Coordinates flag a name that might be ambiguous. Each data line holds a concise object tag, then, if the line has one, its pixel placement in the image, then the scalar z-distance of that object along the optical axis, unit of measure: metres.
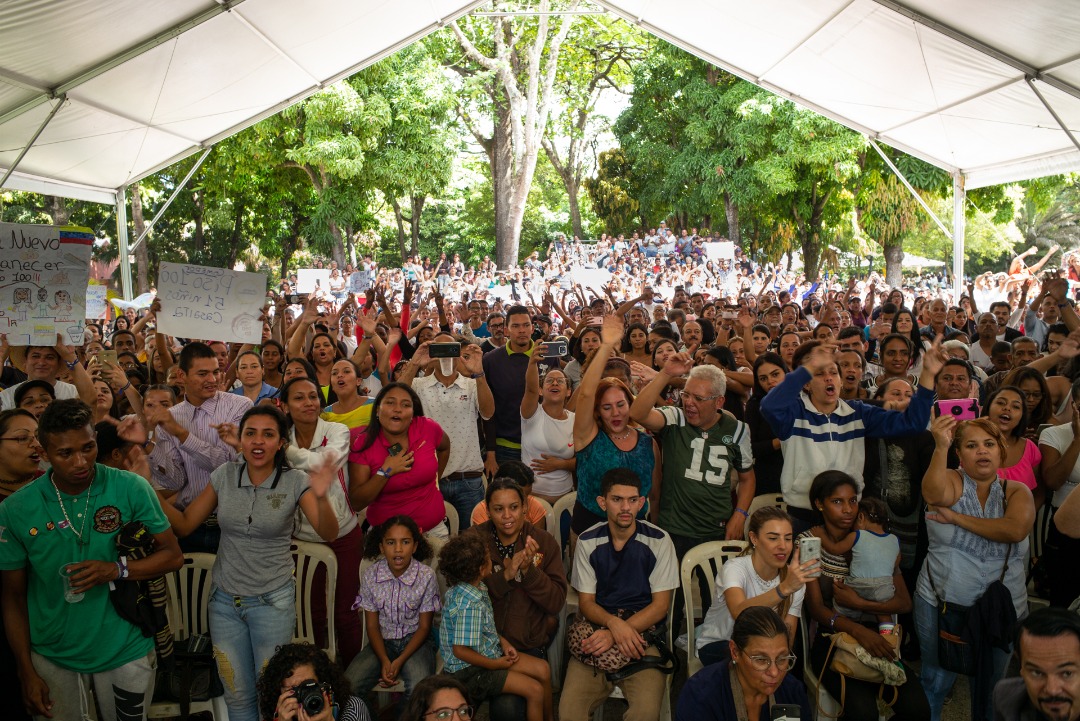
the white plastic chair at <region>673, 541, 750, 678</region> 3.80
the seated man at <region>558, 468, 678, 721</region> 3.59
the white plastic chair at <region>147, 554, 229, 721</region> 3.83
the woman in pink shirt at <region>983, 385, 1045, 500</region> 4.21
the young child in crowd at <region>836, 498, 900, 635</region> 3.72
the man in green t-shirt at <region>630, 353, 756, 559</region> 4.25
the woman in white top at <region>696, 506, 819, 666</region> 3.40
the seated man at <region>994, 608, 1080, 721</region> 2.53
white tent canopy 7.65
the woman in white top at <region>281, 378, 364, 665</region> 4.04
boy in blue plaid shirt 3.48
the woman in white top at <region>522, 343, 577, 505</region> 4.96
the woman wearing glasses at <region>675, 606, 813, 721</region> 2.89
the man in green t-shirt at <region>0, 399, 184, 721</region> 3.07
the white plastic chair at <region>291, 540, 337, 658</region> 3.86
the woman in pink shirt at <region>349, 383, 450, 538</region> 4.13
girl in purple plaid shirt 3.67
